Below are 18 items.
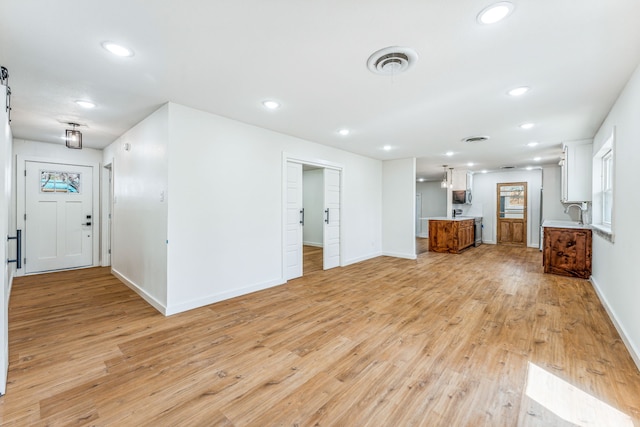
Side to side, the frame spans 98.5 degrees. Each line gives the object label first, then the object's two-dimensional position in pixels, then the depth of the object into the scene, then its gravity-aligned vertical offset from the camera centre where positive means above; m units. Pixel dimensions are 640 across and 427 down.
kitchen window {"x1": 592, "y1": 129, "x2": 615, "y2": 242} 3.91 +0.37
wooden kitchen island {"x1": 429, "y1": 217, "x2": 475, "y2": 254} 7.44 -0.64
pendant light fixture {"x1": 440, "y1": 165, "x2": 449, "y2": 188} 8.56 +0.92
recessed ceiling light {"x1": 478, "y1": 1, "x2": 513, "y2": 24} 1.62 +1.22
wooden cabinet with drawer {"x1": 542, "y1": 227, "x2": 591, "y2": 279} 4.85 -0.71
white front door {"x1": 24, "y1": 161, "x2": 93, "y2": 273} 5.12 -0.15
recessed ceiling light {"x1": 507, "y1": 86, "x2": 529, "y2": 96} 2.75 +1.24
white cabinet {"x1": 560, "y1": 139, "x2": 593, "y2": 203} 4.79 +0.75
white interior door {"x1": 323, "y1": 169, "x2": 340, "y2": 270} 5.60 -0.17
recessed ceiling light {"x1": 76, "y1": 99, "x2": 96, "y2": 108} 3.17 +1.23
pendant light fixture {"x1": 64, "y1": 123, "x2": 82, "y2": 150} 3.61 +0.91
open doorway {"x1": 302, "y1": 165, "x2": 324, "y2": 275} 8.70 +0.05
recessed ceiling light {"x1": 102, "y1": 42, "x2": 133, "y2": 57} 2.03 +1.22
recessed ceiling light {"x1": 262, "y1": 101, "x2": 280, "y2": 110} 3.19 +1.25
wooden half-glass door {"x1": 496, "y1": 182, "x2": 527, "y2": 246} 8.72 -0.03
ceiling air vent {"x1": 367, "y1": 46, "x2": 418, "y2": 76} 2.11 +1.23
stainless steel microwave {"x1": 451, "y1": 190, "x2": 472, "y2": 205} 9.01 +0.51
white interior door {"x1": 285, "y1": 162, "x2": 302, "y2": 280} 4.75 -0.21
